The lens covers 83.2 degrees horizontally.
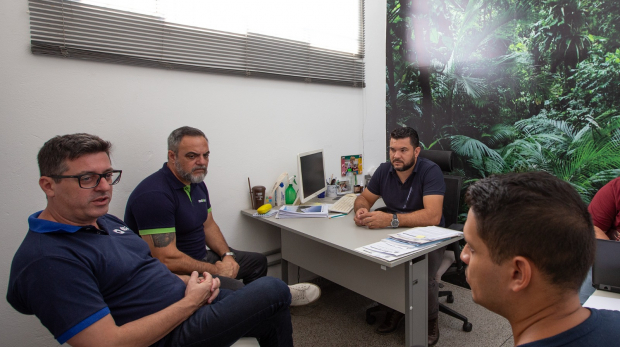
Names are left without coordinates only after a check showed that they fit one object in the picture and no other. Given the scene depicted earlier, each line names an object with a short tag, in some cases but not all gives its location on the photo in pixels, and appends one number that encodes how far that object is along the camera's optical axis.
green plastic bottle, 2.93
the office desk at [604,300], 1.15
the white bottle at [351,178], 3.56
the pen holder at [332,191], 3.29
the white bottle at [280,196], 2.91
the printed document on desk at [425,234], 1.96
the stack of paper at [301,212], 2.59
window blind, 2.00
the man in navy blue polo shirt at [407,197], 2.27
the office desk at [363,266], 1.95
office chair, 2.50
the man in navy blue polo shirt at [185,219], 1.93
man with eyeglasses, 1.09
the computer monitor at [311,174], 2.71
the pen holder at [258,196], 2.80
